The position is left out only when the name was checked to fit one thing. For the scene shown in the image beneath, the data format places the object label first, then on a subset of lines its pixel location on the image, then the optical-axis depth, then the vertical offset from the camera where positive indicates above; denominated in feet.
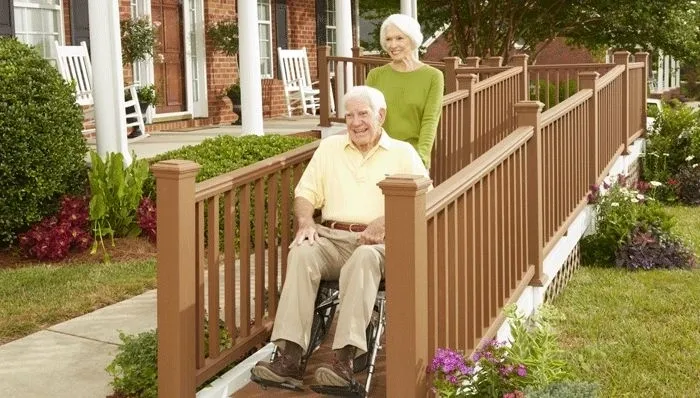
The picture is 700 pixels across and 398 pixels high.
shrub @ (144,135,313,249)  25.59 -1.77
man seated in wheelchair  13.74 -2.26
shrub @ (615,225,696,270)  25.59 -4.45
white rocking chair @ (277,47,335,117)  52.39 +0.08
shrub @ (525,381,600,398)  12.11 -3.74
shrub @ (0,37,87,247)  24.17 -1.16
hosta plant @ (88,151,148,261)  24.93 -2.59
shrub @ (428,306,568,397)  12.02 -3.51
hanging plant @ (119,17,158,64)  41.52 +1.97
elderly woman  18.46 -0.17
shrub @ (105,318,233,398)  14.21 -3.87
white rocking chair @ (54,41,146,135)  35.50 +0.69
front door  45.91 +1.31
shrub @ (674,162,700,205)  36.99 -4.08
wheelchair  13.80 -3.69
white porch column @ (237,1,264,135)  31.48 +0.48
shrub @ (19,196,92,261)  24.57 -3.48
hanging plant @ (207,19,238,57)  48.44 +2.36
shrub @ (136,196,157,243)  25.68 -3.26
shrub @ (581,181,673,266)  25.85 -3.73
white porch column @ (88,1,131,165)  26.61 +0.33
